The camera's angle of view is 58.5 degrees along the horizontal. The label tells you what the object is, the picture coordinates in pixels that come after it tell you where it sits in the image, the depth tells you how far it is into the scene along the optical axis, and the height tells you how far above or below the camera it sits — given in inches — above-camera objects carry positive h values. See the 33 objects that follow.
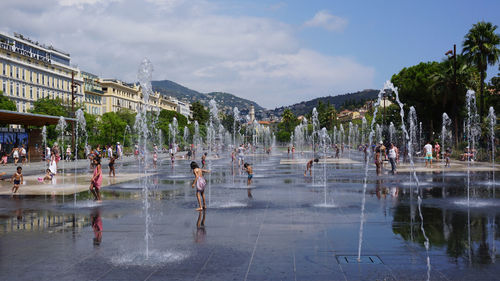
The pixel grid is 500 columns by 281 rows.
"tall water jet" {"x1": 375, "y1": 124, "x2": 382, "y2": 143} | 2822.6 +65.4
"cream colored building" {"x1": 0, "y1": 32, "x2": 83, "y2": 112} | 2832.2 +526.8
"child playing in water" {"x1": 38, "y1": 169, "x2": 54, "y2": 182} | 807.5 -58.5
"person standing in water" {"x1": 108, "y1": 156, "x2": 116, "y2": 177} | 916.8 -38.4
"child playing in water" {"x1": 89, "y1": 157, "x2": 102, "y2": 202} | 555.6 -46.6
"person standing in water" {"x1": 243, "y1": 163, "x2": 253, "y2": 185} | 734.8 -46.0
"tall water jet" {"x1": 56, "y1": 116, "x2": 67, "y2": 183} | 1510.2 +50.2
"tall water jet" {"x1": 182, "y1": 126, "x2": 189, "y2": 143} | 3426.7 +80.9
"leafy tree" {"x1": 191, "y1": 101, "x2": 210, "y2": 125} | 5093.5 +366.4
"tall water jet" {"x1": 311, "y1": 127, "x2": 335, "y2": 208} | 490.6 -65.8
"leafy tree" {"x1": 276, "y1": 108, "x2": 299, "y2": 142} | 5246.1 +237.3
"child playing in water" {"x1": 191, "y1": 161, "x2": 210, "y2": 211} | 468.3 -41.0
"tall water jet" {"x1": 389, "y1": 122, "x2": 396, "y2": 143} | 2591.0 +65.8
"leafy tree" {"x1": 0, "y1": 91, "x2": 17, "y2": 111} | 2210.9 +214.7
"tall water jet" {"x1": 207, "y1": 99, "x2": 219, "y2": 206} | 621.3 -62.0
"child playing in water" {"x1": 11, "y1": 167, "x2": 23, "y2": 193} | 638.2 -49.9
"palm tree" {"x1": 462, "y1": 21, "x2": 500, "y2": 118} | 1518.2 +341.9
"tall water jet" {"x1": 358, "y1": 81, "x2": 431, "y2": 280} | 255.4 -68.4
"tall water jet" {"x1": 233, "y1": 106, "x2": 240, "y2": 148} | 5874.5 +226.2
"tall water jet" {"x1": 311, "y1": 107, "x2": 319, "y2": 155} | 5312.0 +209.9
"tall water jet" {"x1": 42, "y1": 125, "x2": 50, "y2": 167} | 1690.5 +27.2
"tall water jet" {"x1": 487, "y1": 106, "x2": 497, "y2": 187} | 1327.5 +54.1
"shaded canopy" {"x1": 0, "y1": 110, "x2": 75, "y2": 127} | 1206.3 +83.7
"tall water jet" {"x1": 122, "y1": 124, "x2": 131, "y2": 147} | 2370.3 +52.4
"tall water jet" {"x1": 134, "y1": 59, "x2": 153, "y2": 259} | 312.3 -67.0
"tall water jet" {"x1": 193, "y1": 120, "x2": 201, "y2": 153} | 3505.2 +57.4
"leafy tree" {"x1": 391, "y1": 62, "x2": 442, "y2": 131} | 2090.7 +245.9
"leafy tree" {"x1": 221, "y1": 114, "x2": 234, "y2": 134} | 6358.3 +323.7
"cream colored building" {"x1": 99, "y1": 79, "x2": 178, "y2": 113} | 4594.0 +561.5
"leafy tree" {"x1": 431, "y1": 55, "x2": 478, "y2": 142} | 1769.8 +253.3
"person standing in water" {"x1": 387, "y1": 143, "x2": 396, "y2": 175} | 949.8 -30.6
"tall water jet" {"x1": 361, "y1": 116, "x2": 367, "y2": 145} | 3728.8 +101.6
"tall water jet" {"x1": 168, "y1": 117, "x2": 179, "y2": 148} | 2987.7 +109.0
